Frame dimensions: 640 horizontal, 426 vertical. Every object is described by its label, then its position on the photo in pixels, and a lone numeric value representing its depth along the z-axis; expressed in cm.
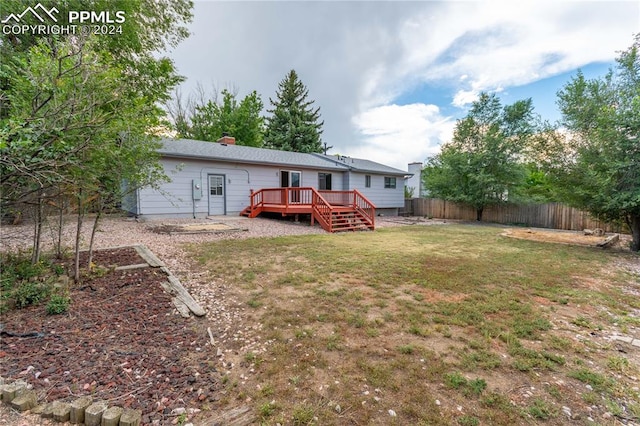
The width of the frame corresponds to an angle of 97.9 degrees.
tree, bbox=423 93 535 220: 1482
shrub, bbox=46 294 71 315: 303
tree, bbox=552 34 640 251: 718
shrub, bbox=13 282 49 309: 313
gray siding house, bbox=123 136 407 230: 1152
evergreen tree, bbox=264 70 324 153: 2809
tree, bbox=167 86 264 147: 2472
